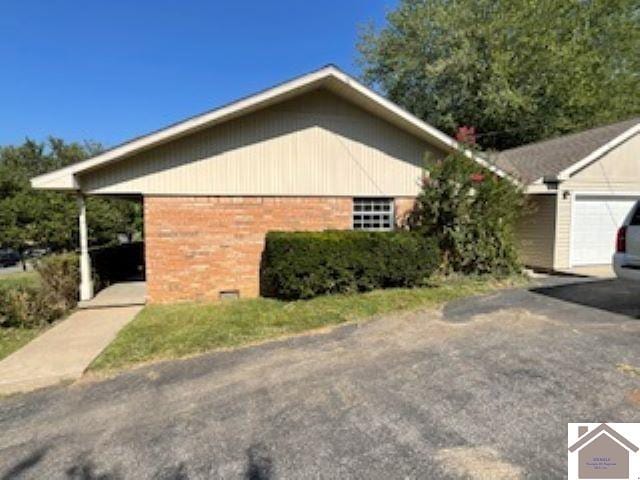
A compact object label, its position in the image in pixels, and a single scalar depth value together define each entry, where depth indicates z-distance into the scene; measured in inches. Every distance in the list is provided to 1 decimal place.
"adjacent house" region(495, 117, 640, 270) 479.8
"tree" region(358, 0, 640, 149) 887.1
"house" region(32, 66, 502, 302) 369.4
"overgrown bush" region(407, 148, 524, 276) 411.5
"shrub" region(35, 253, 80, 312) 335.0
